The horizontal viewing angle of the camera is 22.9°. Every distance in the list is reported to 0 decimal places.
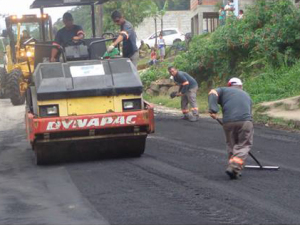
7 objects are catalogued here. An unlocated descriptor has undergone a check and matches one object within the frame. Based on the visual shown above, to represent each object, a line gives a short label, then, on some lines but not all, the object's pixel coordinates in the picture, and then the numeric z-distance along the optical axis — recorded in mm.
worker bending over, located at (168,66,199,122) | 19617
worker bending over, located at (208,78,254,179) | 10461
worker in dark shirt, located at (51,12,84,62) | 13258
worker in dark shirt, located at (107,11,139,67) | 13227
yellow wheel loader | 23078
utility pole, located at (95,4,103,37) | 30964
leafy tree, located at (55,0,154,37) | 53550
